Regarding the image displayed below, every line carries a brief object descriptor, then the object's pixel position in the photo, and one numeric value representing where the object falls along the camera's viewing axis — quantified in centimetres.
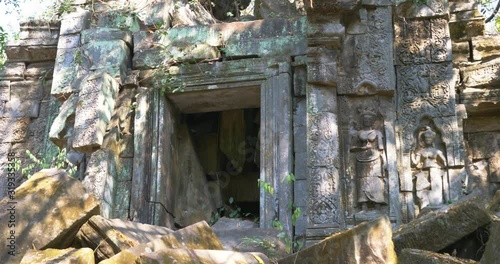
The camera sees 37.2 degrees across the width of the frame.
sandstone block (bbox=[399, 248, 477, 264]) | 412
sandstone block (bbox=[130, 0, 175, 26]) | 922
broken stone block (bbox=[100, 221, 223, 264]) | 450
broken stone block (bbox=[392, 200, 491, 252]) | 453
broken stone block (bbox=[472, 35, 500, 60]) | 930
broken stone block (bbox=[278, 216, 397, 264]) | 446
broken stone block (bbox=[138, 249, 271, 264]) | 427
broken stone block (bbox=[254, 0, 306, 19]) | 920
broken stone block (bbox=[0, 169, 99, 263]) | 478
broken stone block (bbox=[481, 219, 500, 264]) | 389
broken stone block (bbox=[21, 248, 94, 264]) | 448
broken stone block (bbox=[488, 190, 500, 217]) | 482
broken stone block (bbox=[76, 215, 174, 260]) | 483
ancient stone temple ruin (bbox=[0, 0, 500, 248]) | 790
